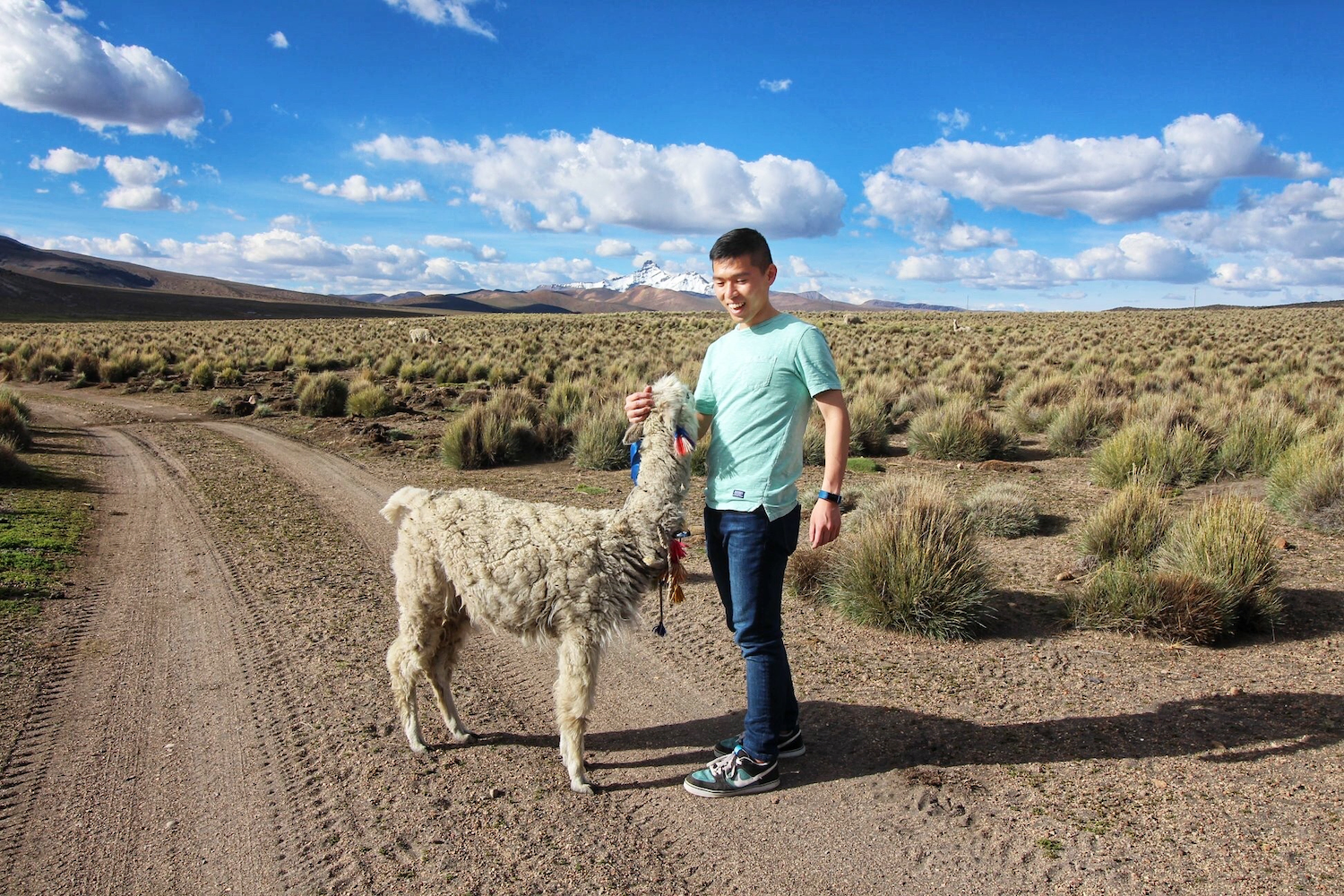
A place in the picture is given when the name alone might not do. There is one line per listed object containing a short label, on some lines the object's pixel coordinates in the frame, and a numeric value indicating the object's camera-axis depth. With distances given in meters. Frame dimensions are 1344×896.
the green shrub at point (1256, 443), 9.73
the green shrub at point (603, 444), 11.87
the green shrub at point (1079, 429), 12.10
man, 3.17
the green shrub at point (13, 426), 11.43
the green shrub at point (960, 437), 11.87
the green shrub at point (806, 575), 6.24
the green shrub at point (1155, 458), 9.39
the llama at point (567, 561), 3.29
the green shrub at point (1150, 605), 5.12
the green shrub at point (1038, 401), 14.19
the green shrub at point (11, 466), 9.38
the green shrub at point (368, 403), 16.62
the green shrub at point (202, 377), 22.09
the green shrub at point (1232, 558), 5.28
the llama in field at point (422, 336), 38.62
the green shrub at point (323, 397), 17.22
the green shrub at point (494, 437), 12.05
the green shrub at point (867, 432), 12.69
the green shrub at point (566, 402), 14.77
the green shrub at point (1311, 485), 7.25
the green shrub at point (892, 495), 6.40
